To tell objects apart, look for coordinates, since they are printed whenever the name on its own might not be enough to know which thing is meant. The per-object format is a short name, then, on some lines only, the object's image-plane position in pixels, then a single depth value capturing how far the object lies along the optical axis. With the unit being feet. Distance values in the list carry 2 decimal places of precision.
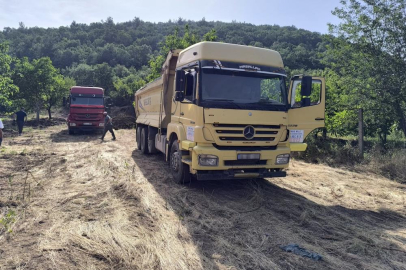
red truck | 59.26
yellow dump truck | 20.03
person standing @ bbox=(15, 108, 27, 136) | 60.80
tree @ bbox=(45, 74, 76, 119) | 93.50
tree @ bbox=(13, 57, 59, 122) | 85.87
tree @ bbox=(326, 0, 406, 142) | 31.89
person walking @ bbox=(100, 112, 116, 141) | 52.46
